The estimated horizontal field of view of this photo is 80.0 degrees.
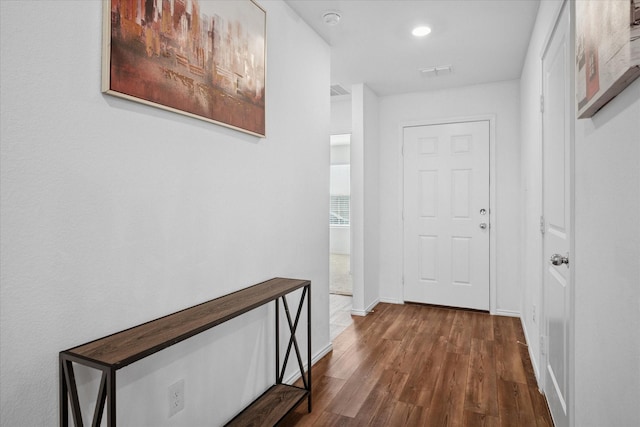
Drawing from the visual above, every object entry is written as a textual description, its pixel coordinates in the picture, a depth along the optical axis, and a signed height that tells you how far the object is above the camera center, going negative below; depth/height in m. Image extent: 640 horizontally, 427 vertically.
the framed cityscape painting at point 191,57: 1.33 +0.66
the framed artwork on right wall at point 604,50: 0.82 +0.43
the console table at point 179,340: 1.10 -0.42
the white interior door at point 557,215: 1.68 +0.00
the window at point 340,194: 7.98 +0.44
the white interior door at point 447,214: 4.09 +0.01
